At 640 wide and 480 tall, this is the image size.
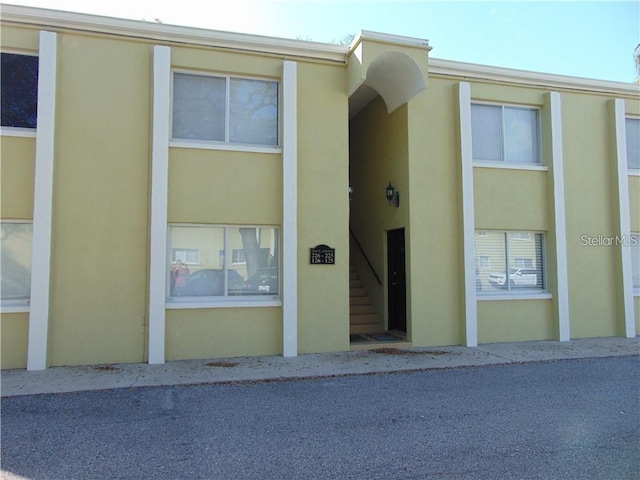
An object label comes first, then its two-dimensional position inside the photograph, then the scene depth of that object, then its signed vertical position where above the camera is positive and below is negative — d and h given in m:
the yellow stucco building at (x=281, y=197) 7.04 +1.21
